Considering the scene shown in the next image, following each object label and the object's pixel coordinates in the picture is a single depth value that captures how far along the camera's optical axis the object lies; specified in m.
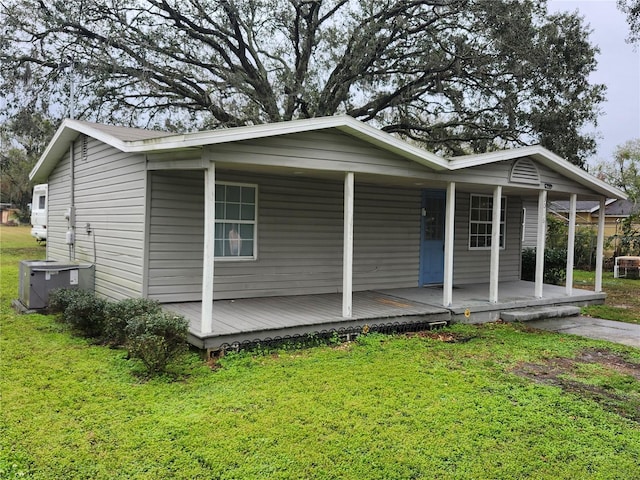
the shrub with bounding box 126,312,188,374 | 4.81
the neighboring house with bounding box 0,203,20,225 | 39.44
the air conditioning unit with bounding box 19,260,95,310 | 7.93
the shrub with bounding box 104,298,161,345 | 5.91
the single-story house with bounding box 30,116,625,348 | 6.13
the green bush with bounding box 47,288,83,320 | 7.40
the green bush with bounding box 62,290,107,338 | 6.49
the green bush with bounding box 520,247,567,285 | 12.90
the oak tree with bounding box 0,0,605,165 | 12.52
